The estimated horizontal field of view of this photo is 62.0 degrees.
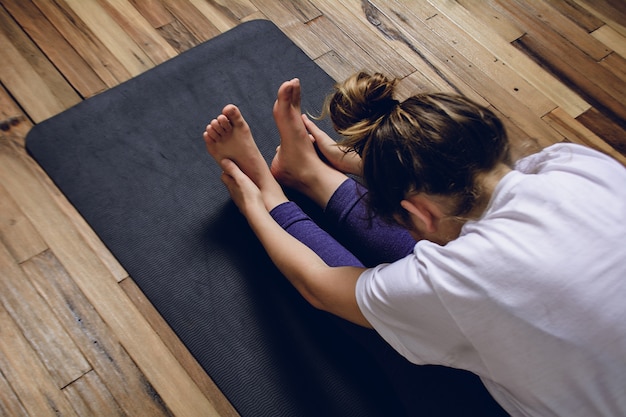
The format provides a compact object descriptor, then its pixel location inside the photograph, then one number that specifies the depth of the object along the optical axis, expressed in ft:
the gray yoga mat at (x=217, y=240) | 3.33
